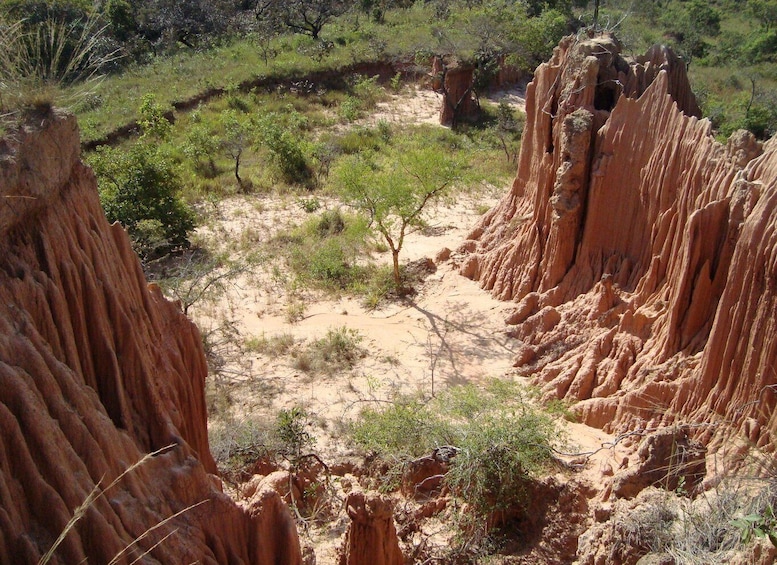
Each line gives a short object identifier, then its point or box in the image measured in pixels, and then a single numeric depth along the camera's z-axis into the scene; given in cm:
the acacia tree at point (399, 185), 1523
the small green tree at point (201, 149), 2223
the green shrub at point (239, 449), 923
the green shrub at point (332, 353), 1291
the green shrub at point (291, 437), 948
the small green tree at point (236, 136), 2194
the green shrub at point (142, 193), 1666
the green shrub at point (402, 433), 961
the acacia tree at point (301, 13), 3628
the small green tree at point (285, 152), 2197
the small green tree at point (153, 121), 2227
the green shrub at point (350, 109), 2712
